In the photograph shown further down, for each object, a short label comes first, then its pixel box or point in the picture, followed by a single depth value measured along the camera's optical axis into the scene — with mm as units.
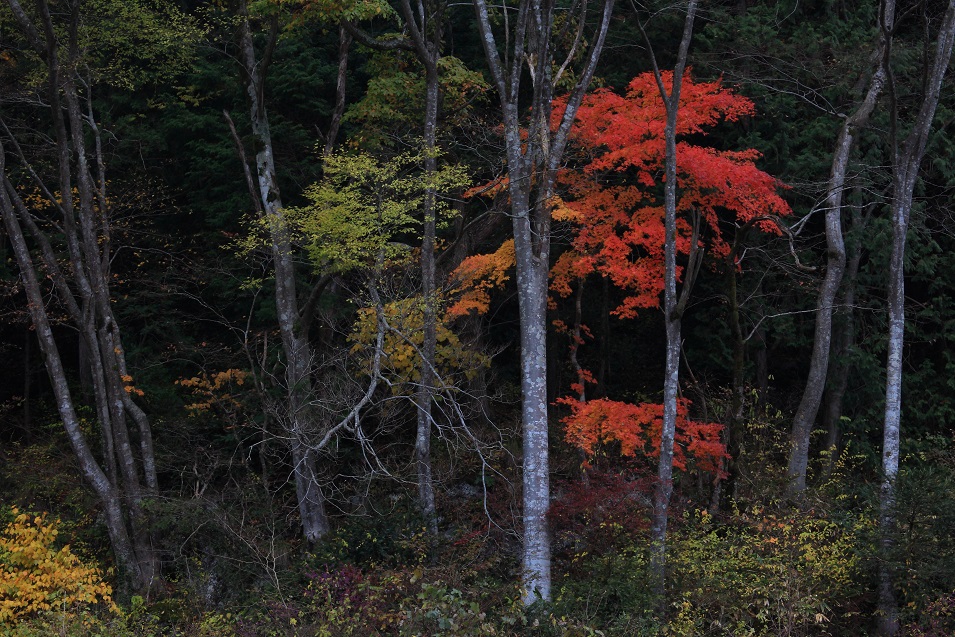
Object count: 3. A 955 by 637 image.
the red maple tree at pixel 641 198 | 13516
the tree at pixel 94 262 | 13422
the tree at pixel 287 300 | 13969
